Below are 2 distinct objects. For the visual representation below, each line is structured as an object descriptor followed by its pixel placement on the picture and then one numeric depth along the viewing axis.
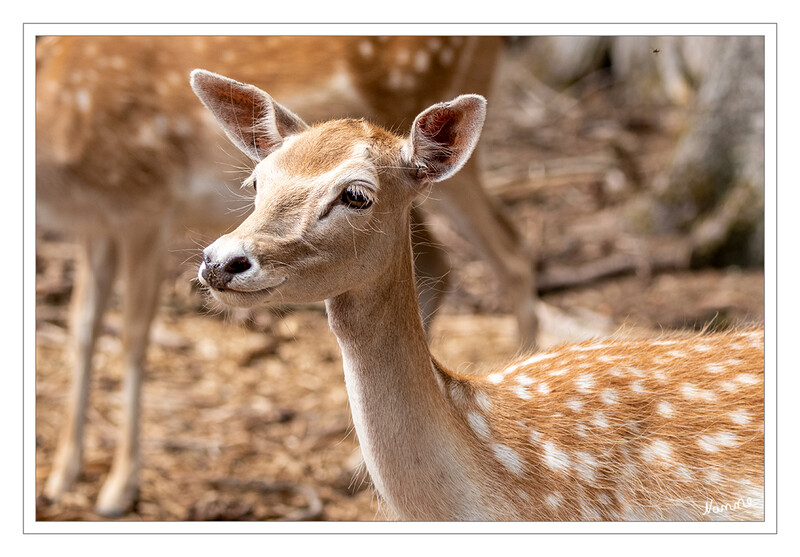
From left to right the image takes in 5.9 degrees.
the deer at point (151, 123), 9.12
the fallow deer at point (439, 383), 8.12
